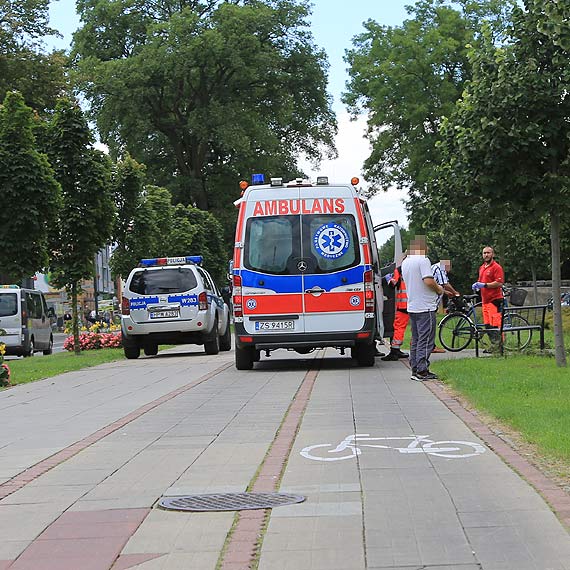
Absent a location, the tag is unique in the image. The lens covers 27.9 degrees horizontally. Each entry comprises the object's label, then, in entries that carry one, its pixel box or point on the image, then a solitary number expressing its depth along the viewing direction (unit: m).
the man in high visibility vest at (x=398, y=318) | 19.66
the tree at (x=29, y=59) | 45.44
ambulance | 17.75
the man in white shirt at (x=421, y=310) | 15.01
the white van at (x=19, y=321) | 30.80
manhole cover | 6.53
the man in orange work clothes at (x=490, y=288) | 19.31
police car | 24.06
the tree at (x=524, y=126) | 15.20
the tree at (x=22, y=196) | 25.17
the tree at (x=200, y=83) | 49.56
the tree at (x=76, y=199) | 27.11
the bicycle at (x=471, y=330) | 18.61
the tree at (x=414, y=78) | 47.91
